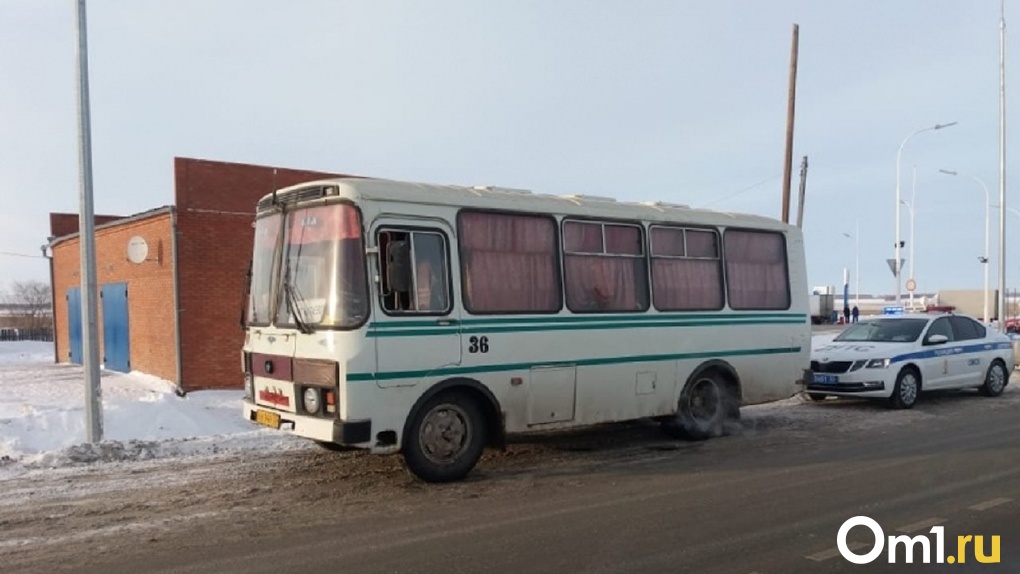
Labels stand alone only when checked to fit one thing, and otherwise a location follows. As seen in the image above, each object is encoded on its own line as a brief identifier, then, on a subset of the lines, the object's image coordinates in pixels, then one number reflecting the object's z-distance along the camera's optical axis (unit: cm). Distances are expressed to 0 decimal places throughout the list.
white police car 1392
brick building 1602
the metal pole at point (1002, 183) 2628
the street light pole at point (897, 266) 3189
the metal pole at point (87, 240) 1027
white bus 781
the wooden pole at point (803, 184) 2788
